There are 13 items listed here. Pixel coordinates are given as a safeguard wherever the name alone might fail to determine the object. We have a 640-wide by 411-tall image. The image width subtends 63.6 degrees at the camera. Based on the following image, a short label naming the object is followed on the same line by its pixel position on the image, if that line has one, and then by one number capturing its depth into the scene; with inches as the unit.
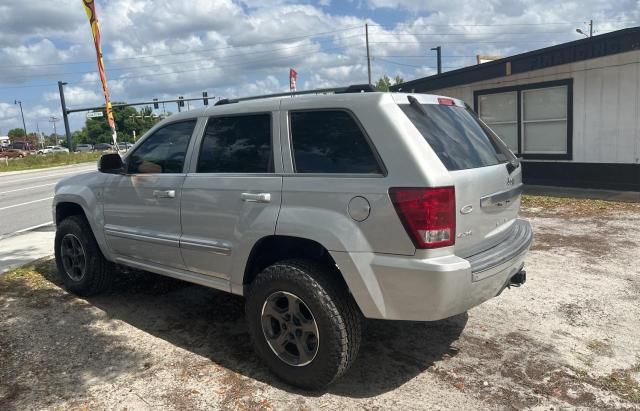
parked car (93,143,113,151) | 2717.5
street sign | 1846.7
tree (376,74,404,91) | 2166.2
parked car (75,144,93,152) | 2966.5
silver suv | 114.3
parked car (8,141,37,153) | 2883.9
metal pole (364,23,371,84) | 1542.1
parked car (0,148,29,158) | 2210.0
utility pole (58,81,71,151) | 1958.7
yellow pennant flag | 370.9
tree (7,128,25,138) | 4647.6
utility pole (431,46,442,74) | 1464.8
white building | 414.9
